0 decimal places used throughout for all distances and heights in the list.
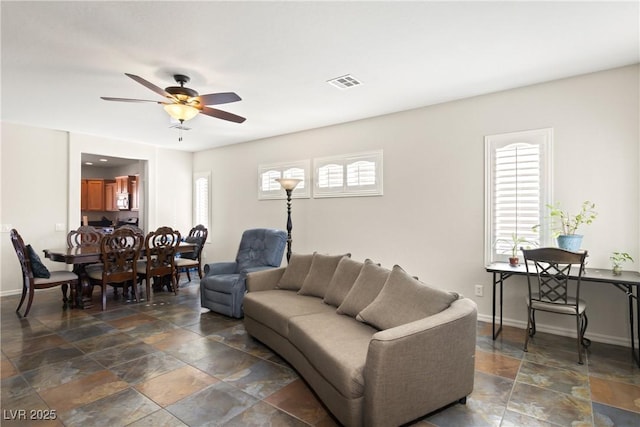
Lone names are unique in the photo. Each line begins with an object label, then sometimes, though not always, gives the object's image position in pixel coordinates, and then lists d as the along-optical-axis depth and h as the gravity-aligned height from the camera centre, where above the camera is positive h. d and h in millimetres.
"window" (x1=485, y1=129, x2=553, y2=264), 3656 +258
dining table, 4333 -690
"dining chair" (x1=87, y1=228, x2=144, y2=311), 4527 -732
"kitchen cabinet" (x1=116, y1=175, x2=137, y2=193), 8477 +654
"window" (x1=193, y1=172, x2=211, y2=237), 7531 +249
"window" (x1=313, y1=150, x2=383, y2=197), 4930 +548
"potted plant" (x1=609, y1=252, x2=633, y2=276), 3105 -456
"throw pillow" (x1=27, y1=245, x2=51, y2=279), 4168 -755
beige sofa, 1870 -900
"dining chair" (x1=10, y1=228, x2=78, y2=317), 4148 -869
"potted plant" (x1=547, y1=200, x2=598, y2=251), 3281 -99
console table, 2854 -598
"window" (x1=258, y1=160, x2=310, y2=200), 5828 +605
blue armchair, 4117 -813
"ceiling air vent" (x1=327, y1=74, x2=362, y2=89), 3590 +1425
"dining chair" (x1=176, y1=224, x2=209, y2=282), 5770 -892
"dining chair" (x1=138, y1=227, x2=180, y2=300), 5012 -788
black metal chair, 2918 -690
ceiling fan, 3135 +1063
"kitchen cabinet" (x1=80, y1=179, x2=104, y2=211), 9055 +356
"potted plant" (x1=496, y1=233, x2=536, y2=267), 3714 -360
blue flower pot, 3264 -293
